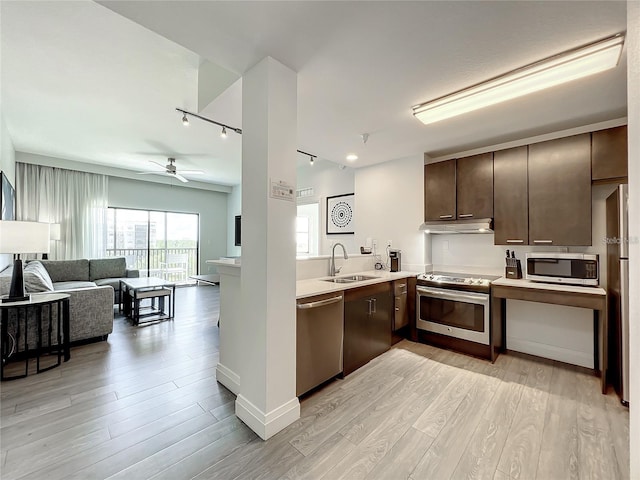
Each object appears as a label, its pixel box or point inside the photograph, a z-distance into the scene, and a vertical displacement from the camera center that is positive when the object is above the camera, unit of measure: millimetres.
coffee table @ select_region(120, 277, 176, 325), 4117 -831
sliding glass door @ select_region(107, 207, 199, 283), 6656 +27
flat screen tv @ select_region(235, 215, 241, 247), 7978 +293
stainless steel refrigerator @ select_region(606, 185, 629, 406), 2117 -402
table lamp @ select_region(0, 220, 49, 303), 2414 +2
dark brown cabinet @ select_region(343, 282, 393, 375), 2586 -856
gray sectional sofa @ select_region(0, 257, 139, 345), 3117 -751
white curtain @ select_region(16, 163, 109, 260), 5285 +781
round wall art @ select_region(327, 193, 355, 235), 4832 +523
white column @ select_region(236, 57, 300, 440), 1821 -74
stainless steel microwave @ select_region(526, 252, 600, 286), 2611 -268
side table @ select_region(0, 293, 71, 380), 2580 -836
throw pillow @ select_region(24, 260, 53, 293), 3078 -473
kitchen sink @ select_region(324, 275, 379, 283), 3111 -441
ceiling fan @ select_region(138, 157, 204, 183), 5246 +1452
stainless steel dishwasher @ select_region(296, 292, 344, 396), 2135 -823
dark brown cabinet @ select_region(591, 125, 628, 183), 2502 +817
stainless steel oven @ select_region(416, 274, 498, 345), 2939 -748
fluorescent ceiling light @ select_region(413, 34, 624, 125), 1766 +1231
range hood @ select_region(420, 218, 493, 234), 3195 +196
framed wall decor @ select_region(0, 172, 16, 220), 3507 +623
